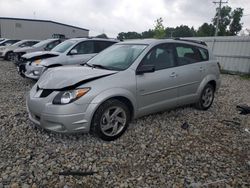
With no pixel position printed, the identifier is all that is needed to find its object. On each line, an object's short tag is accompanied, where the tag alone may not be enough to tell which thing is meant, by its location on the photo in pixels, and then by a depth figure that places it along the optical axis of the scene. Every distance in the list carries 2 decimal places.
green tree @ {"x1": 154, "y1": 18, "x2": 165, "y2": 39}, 31.81
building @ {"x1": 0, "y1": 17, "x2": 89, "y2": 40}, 39.03
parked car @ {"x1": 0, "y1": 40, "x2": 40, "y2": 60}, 15.06
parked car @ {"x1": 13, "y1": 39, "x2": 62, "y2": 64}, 11.16
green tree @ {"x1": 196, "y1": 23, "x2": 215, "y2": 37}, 57.76
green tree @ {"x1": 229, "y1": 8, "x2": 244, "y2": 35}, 60.02
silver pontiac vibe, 3.33
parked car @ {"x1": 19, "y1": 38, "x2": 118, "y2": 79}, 7.12
